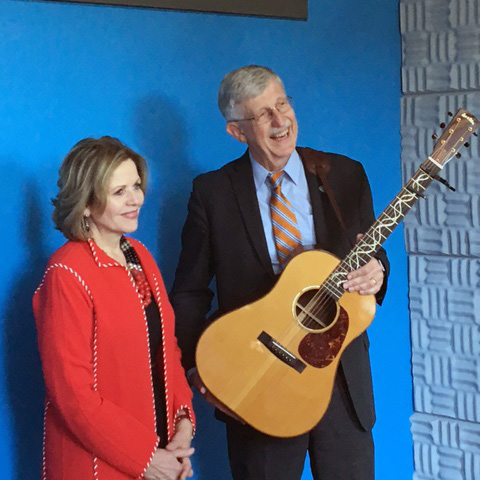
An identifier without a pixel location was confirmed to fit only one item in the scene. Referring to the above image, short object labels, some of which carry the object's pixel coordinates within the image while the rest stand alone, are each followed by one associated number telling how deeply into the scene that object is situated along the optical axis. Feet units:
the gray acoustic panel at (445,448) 12.35
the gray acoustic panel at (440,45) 11.80
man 9.16
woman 7.71
